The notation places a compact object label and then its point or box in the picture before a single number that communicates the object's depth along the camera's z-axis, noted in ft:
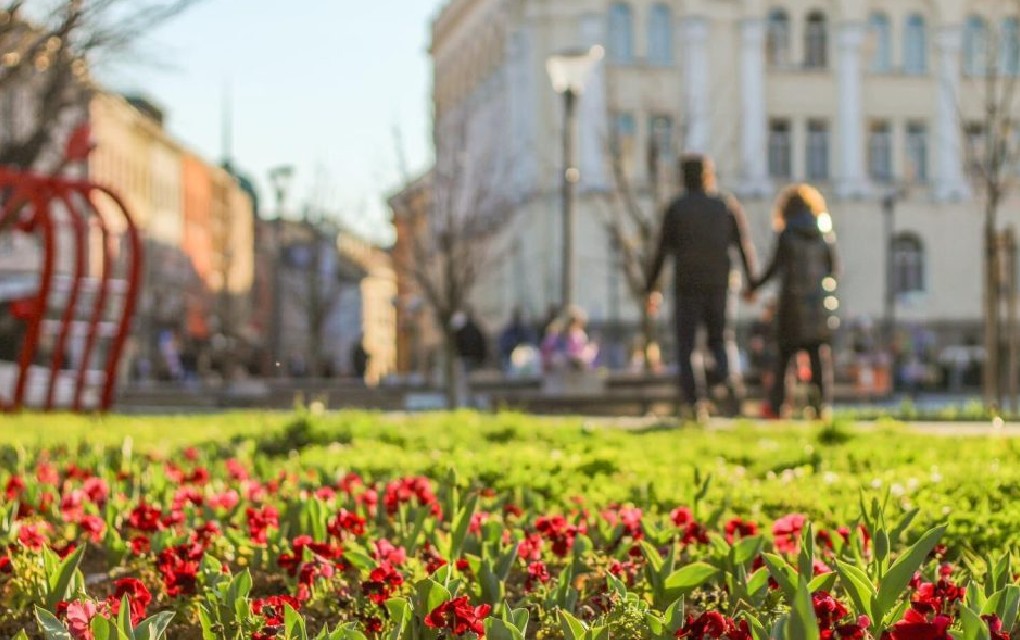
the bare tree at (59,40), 41.01
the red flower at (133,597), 13.12
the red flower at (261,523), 18.02
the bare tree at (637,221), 132.87
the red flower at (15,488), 23.38
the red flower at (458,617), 12.08
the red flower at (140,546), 17.74
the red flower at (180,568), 15.29
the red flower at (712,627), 12.03
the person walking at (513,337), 128.16
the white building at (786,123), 181.78
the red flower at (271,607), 13.30
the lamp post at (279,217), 141.18
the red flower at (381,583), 14.29
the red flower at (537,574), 15.23
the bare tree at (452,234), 89.81
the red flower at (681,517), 18.21
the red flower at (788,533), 17.76
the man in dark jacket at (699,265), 44.57
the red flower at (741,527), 17.80
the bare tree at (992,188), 57.16
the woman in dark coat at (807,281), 44.93
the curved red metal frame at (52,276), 52.03
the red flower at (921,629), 10.84
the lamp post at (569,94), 79.41
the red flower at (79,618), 12.51
